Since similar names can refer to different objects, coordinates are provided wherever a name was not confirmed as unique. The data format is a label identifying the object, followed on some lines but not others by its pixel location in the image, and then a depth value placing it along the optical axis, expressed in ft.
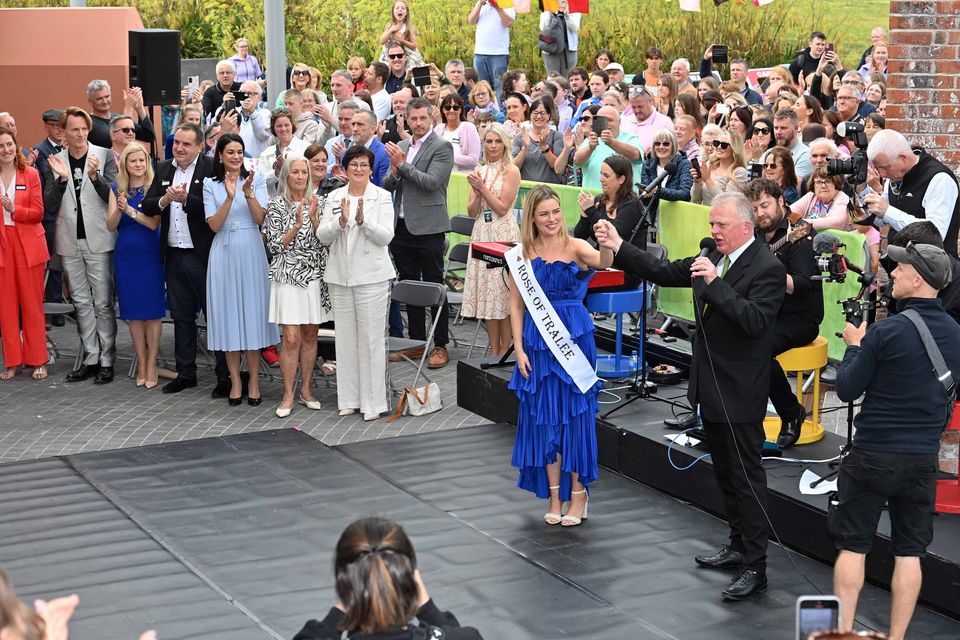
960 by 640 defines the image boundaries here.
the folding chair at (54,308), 37.06
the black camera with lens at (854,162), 24.30
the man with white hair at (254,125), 44.01
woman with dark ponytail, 12.17
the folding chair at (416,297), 33.73
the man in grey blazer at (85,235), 35.24
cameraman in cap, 19.16
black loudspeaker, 43.88
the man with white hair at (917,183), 24.59
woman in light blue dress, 32.58
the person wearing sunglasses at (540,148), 42.37
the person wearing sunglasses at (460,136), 41.60
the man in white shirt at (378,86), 47.70
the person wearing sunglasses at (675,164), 36.40
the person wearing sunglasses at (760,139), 37.09
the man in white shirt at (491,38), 62.64
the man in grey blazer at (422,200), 36.45
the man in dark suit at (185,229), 33.17
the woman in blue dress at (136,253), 34.27
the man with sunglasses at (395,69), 53.36
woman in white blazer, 31.48
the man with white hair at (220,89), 53.52
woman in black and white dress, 32.35
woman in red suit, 35.14
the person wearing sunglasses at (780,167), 30.83
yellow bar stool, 26.25
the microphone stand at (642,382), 29.35
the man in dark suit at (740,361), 21.50
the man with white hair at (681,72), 54.54
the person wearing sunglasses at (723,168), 35.29
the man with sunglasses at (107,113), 40.27
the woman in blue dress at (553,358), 24.90
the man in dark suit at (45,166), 36.73
